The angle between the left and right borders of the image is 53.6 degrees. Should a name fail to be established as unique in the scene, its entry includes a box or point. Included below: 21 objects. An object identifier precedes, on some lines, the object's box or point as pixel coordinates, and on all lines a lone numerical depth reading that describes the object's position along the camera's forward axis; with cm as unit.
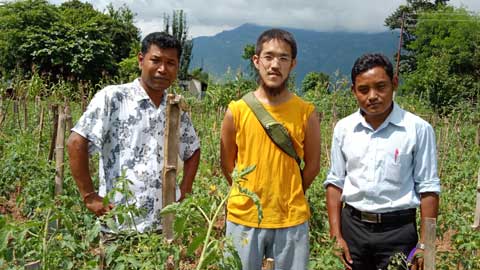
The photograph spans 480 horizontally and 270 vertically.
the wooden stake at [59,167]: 288
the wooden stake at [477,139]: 729
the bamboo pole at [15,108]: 638
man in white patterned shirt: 194
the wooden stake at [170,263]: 139
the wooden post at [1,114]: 507
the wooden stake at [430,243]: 149
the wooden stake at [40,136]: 472
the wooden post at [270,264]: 139
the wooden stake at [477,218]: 285
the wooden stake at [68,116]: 364
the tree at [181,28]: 3434
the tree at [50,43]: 1973
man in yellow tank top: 206
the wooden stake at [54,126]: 438
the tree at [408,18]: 3456
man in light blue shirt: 195
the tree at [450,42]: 2609
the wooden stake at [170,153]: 153
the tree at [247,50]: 2550
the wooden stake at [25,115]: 575
